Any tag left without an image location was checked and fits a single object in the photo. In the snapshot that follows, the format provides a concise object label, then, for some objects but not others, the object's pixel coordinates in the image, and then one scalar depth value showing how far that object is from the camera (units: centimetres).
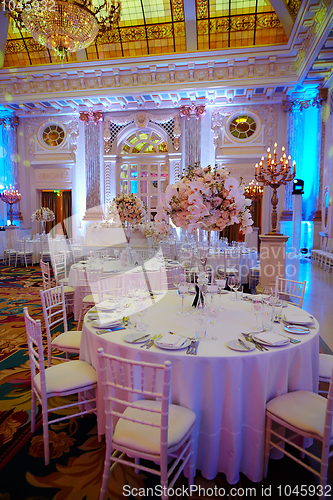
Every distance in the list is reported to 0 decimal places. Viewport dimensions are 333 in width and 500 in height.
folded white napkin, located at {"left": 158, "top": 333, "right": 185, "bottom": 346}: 188
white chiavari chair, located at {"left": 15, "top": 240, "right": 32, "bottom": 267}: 1015
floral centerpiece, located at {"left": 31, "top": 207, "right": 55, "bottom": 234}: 1038
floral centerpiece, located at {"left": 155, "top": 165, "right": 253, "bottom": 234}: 217
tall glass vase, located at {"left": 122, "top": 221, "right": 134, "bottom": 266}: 463
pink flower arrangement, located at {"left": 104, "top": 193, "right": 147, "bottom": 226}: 417
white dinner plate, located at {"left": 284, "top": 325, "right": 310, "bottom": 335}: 212
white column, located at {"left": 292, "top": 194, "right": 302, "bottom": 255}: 937
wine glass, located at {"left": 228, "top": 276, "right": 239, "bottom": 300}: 261
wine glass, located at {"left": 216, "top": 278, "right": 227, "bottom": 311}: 260
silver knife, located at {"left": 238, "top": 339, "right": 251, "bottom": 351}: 184
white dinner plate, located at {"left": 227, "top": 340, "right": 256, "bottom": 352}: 183
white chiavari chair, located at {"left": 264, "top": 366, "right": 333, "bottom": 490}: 161
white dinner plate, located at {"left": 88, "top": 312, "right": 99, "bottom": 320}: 246
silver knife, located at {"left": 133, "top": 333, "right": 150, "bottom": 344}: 195
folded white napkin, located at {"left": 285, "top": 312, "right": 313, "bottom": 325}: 227
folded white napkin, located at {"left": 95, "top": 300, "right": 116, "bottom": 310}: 262
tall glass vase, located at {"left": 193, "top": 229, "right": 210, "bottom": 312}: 246
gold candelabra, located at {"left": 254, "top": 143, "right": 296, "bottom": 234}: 535
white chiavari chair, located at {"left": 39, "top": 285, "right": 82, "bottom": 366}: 269
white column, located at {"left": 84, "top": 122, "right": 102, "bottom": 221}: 1123
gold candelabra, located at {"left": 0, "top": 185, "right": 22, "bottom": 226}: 1110
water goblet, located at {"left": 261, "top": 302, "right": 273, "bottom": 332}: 219
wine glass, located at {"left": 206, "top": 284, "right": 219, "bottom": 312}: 250
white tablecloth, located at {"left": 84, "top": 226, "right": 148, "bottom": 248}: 764
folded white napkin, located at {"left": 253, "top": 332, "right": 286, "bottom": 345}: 191
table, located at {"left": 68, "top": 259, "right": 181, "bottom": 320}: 452
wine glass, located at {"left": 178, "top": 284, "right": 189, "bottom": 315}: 259
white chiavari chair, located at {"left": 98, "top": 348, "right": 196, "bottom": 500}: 147
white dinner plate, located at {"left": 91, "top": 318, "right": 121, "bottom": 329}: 223
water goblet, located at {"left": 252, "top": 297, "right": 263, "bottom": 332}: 224
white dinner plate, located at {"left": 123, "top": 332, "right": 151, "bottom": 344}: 195
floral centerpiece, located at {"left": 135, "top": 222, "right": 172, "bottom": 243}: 515
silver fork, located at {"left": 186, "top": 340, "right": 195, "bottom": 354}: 182
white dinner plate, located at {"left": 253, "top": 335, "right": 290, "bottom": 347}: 190
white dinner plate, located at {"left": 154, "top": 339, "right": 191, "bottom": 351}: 185
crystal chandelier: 358
